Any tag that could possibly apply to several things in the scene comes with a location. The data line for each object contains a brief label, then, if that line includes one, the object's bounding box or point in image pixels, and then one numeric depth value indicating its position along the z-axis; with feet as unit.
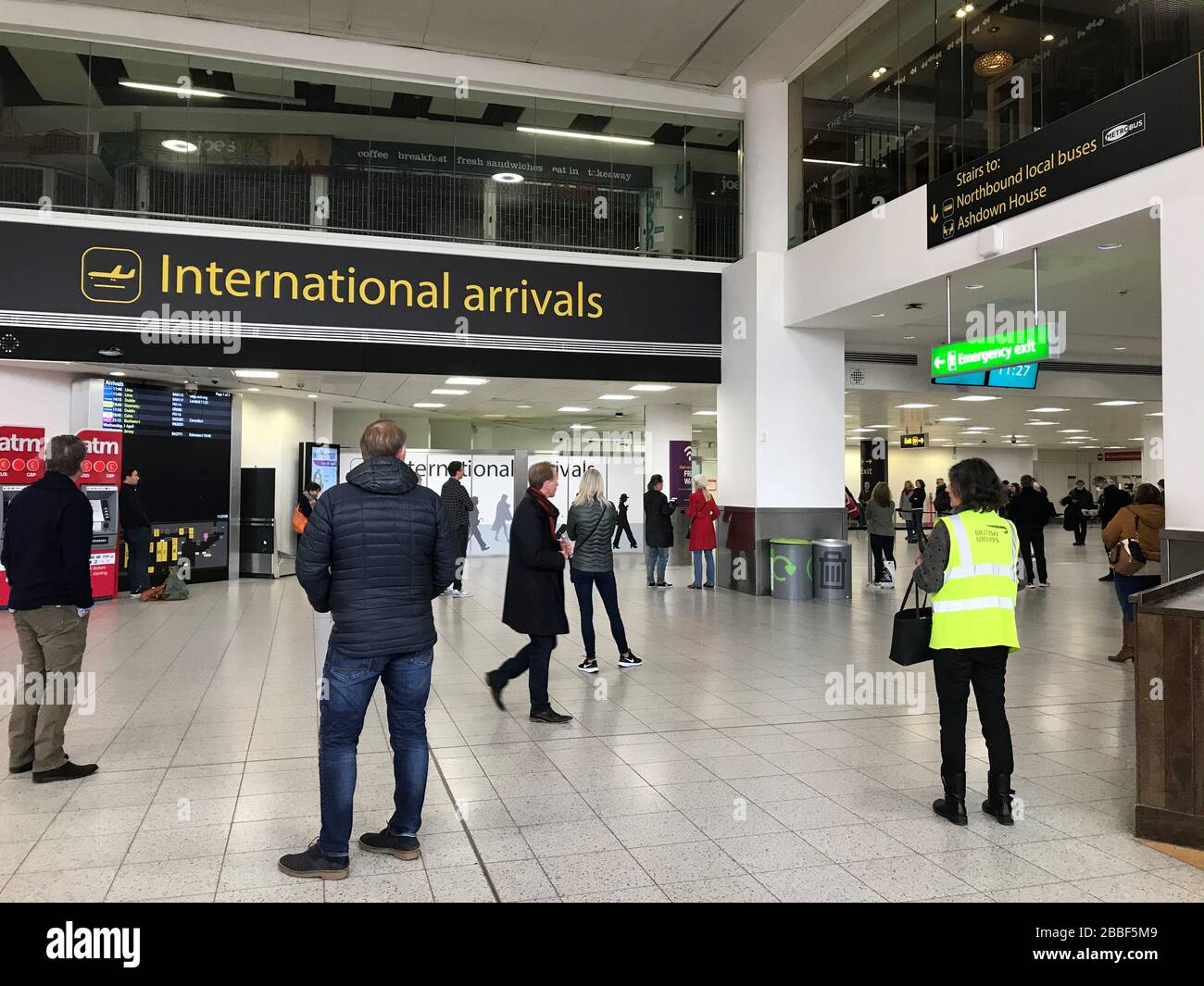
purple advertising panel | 55.88
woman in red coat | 41.27
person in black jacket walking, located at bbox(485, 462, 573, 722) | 18.17
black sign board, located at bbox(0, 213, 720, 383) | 34.83
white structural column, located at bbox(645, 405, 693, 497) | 55.93
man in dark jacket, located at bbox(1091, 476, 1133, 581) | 44.88
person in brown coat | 24.39
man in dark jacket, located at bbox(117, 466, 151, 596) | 37.76
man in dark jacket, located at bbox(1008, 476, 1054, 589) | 43.60
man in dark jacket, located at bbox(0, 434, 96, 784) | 14.49
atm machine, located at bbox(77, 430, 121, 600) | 36.37
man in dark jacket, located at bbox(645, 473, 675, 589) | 42.78
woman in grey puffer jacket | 22.00
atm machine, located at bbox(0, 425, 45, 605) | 33.04
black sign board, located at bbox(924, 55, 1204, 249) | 20.66
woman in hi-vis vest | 12.59
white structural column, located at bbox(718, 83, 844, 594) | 39.40
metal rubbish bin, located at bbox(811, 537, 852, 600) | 38.17
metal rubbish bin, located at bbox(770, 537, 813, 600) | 38.19
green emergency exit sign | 24.88
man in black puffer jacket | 10.77
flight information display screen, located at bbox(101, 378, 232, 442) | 39.55
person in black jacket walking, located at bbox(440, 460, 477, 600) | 39.32
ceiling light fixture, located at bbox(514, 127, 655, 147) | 41.63
